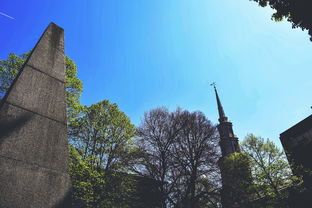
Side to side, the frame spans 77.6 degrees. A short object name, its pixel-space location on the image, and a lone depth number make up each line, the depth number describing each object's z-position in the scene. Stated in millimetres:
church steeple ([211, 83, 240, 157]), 36219
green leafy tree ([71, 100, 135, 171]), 13572
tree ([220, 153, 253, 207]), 15398
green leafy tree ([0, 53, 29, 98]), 11514
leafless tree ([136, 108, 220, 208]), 16219
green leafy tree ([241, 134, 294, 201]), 15055
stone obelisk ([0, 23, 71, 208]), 3262
